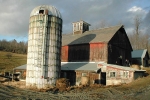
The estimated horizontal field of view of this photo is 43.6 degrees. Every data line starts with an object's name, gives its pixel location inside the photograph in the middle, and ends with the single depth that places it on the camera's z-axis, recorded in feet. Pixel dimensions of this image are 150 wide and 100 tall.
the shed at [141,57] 148.71
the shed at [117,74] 83.10
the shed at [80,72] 83.87
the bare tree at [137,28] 205.26
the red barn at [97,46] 100.01
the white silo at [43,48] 76.18
